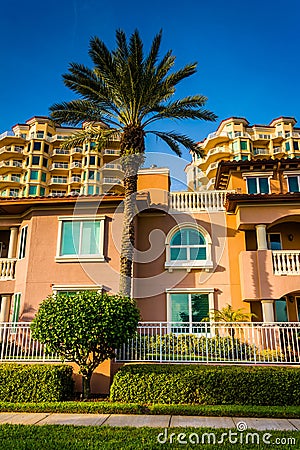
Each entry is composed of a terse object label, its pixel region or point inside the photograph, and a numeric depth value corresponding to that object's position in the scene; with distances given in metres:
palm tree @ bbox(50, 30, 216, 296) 15.54
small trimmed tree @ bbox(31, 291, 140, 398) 10.81
